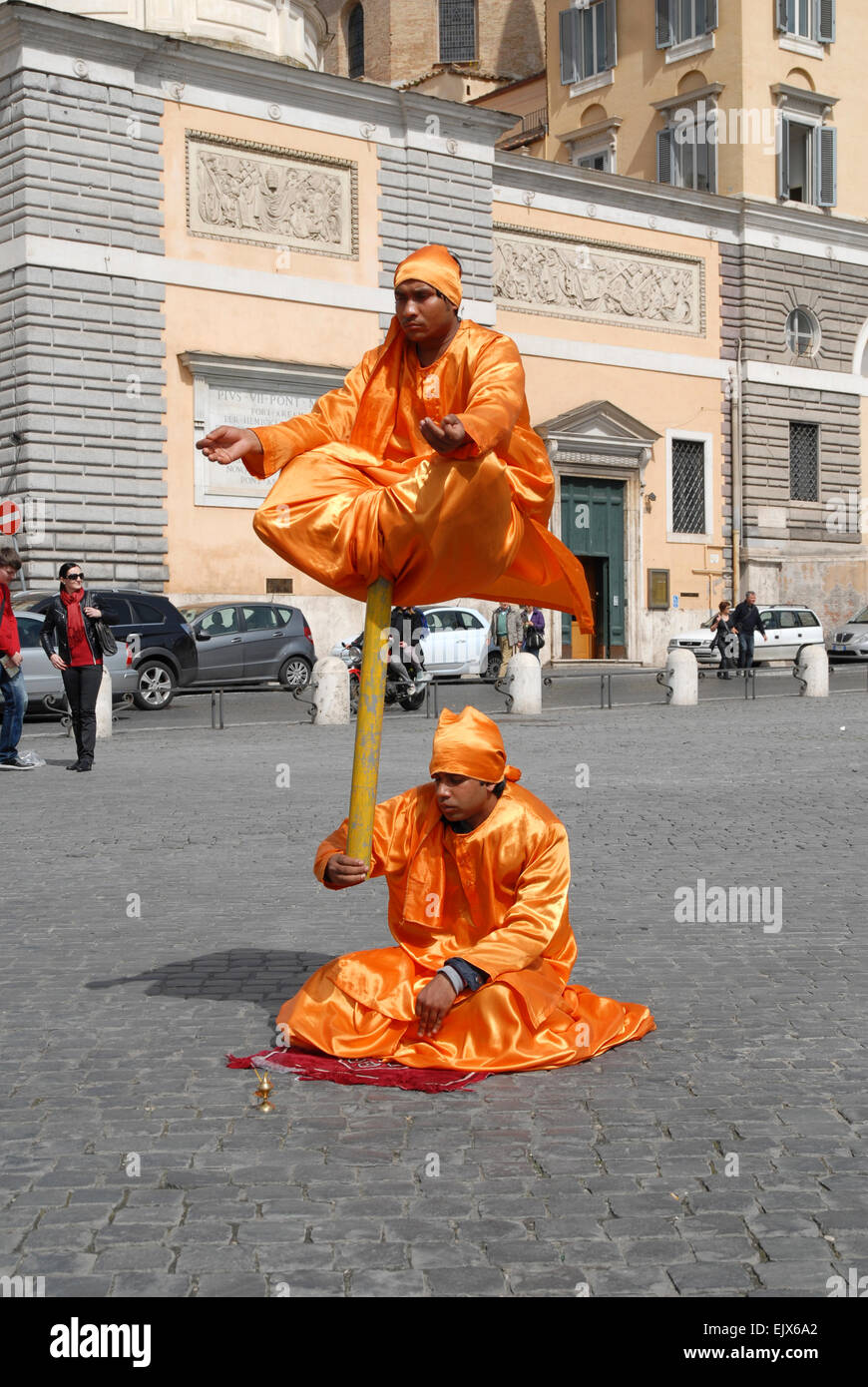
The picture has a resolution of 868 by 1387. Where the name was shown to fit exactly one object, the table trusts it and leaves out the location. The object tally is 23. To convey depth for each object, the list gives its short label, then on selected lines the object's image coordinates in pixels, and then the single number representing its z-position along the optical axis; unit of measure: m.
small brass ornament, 4.71
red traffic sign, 27.47
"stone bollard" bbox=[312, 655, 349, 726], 20.66
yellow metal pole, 5.08
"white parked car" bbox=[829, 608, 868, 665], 36.78
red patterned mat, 4.98
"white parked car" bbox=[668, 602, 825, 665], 35.28
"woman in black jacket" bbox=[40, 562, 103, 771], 15.25
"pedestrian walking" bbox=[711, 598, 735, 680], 33.34
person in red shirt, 14.73
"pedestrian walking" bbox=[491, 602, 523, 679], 29.58
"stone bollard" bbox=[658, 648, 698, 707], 23.55
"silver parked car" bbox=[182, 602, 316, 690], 25.69
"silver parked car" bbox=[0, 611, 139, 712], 21.20
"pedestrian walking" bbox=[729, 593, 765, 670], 32.22
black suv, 22.97
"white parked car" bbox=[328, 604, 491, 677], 29.14
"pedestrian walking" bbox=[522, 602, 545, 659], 31.06
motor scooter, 22.55
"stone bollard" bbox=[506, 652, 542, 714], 22.11
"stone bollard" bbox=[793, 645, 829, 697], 25.36
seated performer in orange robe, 5.10
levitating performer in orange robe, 4.85
